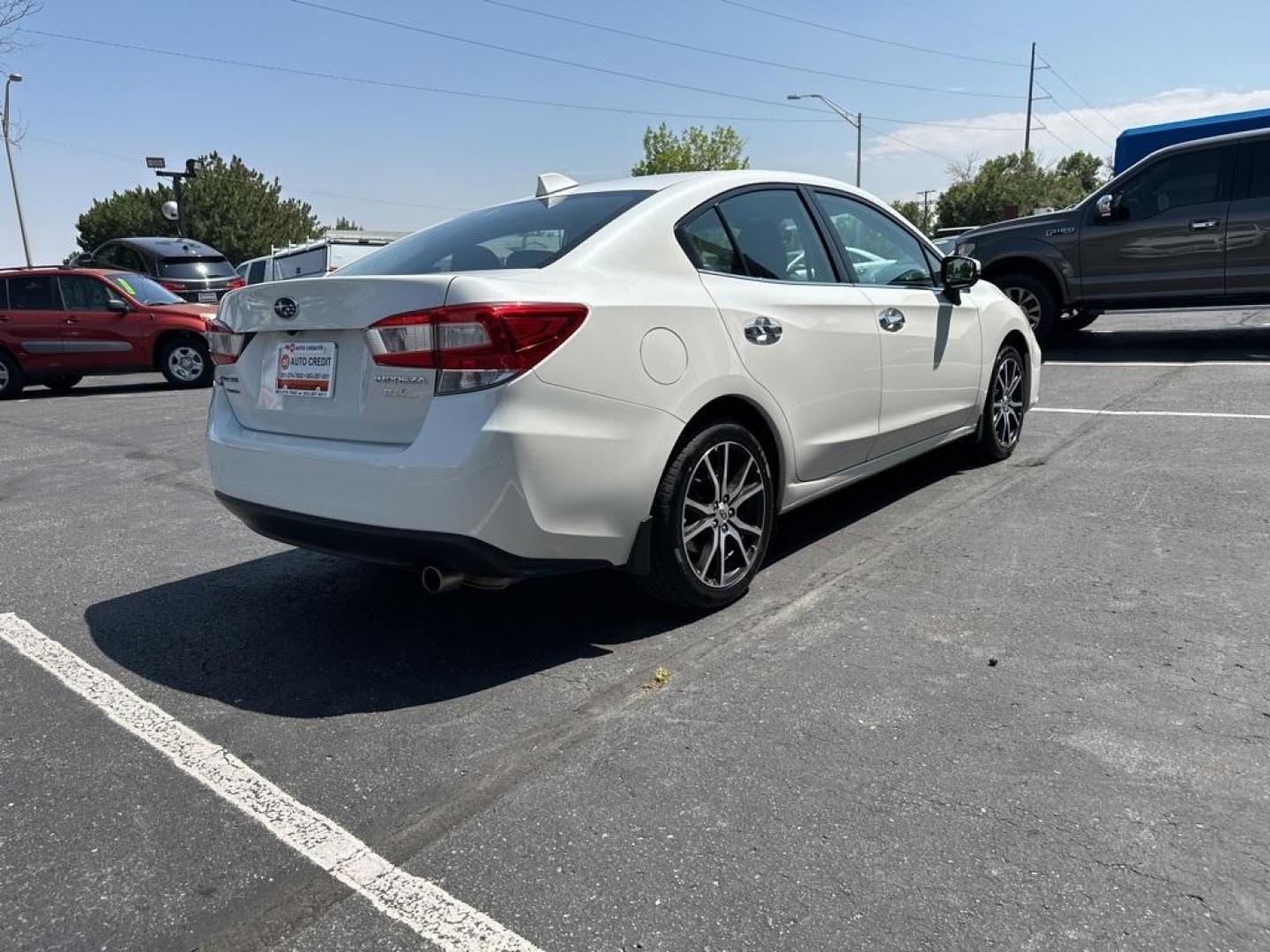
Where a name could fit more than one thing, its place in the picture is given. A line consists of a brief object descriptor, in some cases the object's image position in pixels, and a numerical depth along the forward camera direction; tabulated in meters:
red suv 12.59
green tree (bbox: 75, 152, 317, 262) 56.66
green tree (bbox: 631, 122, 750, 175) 63.22
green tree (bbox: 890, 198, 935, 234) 78.47
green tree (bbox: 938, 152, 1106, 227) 65.44
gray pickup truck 9.16
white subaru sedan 2.90
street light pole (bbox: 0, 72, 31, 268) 34.28
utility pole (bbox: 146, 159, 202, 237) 26.71
